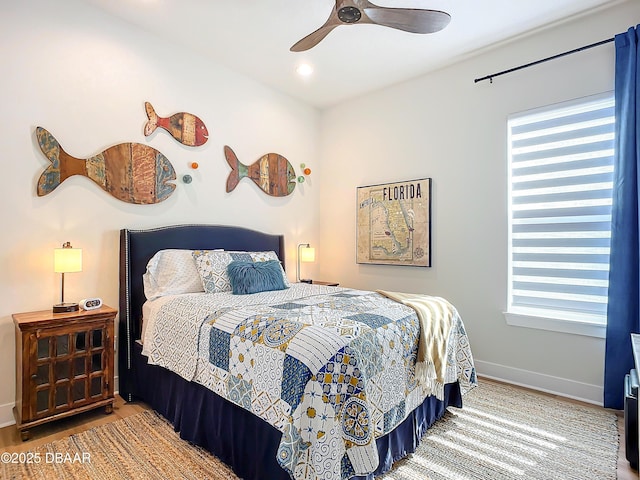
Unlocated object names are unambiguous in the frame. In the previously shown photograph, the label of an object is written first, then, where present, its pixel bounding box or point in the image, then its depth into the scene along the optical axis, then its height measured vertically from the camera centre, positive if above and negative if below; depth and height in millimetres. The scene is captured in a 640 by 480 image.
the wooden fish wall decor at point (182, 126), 3135 +1006
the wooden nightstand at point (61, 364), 2184 -862
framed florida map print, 3756 +153
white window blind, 2756 +228
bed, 1508 -716
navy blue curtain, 2514 +52
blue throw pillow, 2866 -349
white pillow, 2838 -337
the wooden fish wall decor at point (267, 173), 3779 +716
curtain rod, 2723 +1503
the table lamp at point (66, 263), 2443 -210
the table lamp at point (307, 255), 4320 -232
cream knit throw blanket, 2102 -628
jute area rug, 1874 -1252
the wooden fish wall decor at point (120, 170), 2594 +515
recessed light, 3664 +1758
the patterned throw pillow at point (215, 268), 2916 -281
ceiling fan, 2189 +1404
